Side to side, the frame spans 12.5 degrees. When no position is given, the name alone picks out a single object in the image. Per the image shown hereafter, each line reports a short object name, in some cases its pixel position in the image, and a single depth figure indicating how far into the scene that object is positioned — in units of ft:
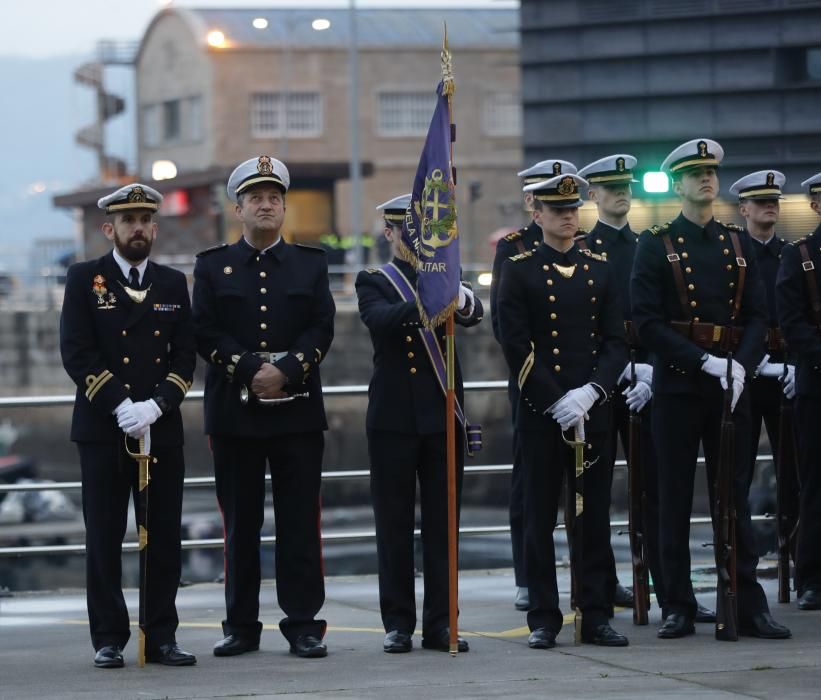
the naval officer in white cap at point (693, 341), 52.80
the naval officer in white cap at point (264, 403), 51.61
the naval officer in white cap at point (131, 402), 50.49
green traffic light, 73.26
